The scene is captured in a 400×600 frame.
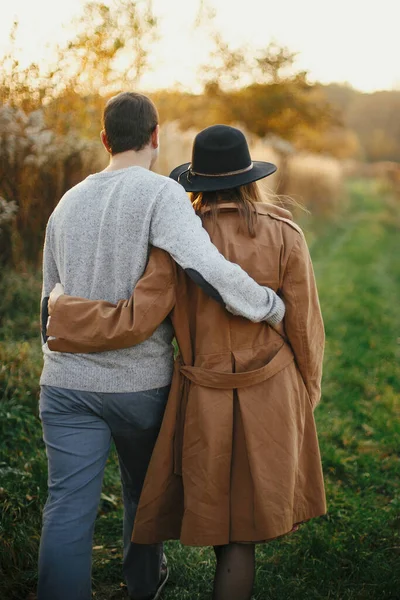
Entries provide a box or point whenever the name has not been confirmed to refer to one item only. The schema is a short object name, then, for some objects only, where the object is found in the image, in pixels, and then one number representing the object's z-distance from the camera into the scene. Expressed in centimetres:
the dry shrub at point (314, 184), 1594
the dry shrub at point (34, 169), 564
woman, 229
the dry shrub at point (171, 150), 777
